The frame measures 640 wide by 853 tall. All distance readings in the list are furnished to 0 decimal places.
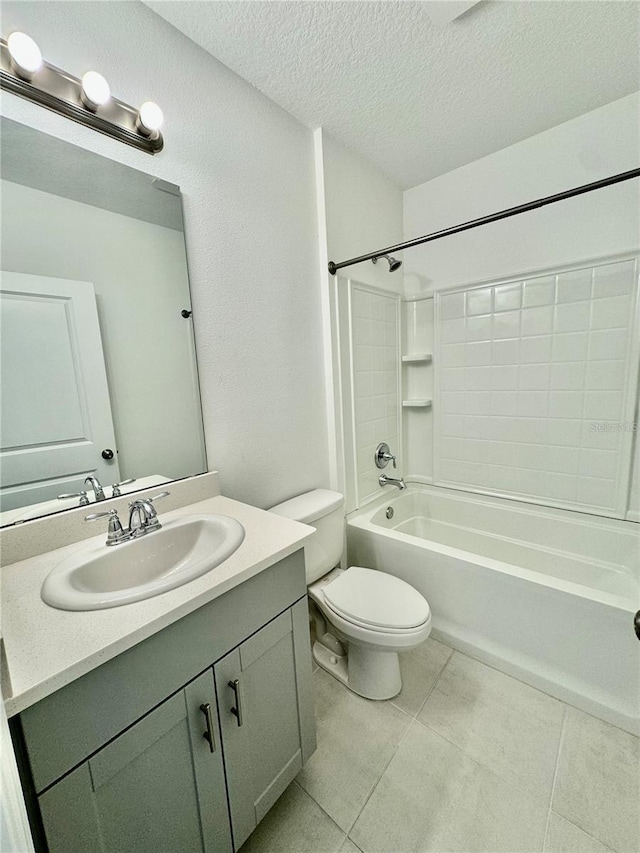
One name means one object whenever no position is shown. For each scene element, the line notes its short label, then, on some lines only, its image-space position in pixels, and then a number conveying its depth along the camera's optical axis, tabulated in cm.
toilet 125
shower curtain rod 112
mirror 89
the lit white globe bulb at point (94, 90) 91
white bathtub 125
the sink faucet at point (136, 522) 94
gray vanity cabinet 56
